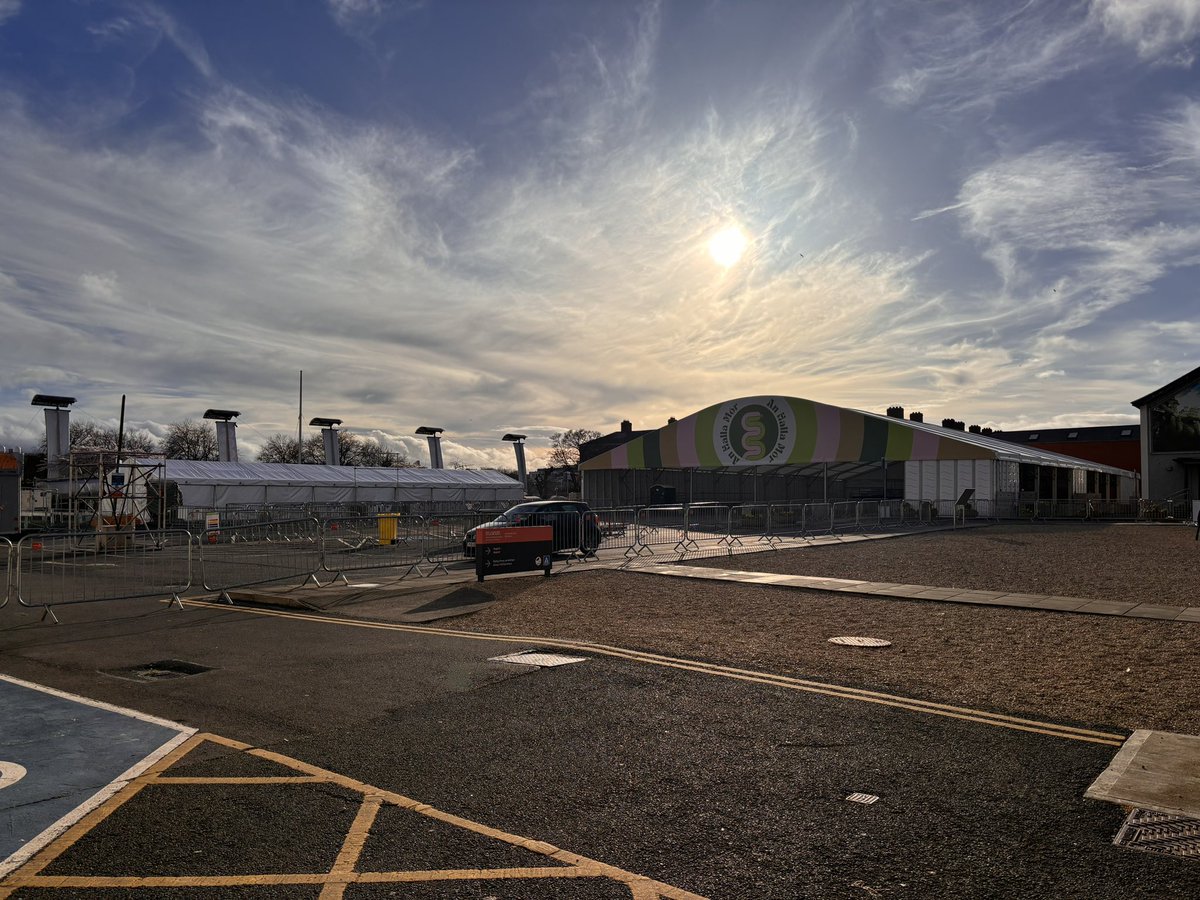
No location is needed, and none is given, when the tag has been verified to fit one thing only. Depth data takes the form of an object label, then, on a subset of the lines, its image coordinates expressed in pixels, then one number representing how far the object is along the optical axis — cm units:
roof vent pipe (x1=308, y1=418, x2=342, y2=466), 6494
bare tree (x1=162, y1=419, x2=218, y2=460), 10512
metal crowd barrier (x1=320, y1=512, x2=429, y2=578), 2103
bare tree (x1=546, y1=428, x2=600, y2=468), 12988
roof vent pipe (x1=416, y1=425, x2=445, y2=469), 7231
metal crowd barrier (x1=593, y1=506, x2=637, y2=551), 2550
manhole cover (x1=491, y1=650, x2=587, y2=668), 952
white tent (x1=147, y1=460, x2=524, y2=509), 4512
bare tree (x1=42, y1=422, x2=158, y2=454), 8768
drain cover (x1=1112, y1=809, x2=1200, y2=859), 452
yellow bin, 2673
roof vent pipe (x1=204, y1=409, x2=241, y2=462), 5509
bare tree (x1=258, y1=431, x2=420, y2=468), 11400
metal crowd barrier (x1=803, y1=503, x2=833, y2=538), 3516
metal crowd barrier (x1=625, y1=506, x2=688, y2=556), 2621
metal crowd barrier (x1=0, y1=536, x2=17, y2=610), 1401
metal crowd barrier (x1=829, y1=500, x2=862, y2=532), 3616
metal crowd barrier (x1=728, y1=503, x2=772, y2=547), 3095
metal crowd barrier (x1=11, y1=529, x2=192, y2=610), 1570
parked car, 2295
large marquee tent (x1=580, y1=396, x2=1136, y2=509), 4366
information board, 1794
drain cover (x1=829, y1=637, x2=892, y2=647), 1081
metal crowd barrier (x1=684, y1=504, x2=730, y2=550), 2850
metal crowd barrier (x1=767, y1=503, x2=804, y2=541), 3466
